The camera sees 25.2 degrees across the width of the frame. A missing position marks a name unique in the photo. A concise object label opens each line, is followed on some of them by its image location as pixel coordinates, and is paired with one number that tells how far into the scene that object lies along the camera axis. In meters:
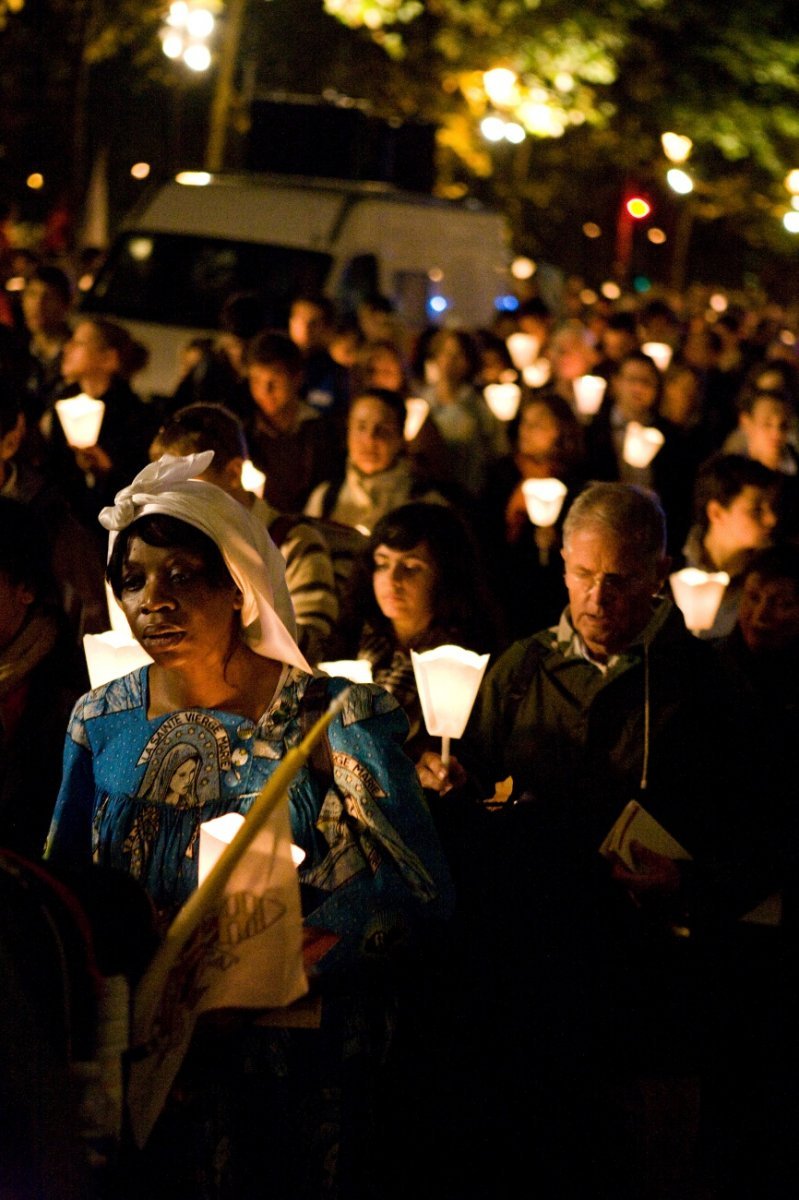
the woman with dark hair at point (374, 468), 8.05
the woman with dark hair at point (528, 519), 7.63
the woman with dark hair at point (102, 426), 7.52
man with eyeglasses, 4.16
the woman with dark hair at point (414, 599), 5.77
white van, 15.04
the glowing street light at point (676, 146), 17.95
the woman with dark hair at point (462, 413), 11.76
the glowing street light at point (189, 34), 21.05
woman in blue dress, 3.32
